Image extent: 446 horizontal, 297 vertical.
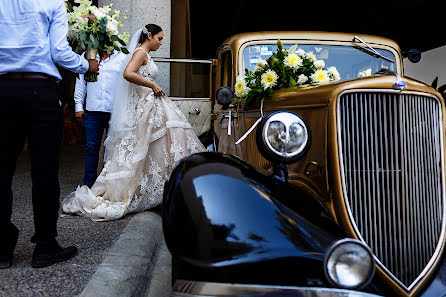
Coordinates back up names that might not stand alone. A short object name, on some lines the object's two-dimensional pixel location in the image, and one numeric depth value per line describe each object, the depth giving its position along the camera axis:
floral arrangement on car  2.80
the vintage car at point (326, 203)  1.61
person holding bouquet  2.52
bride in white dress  4.25
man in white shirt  4.80
